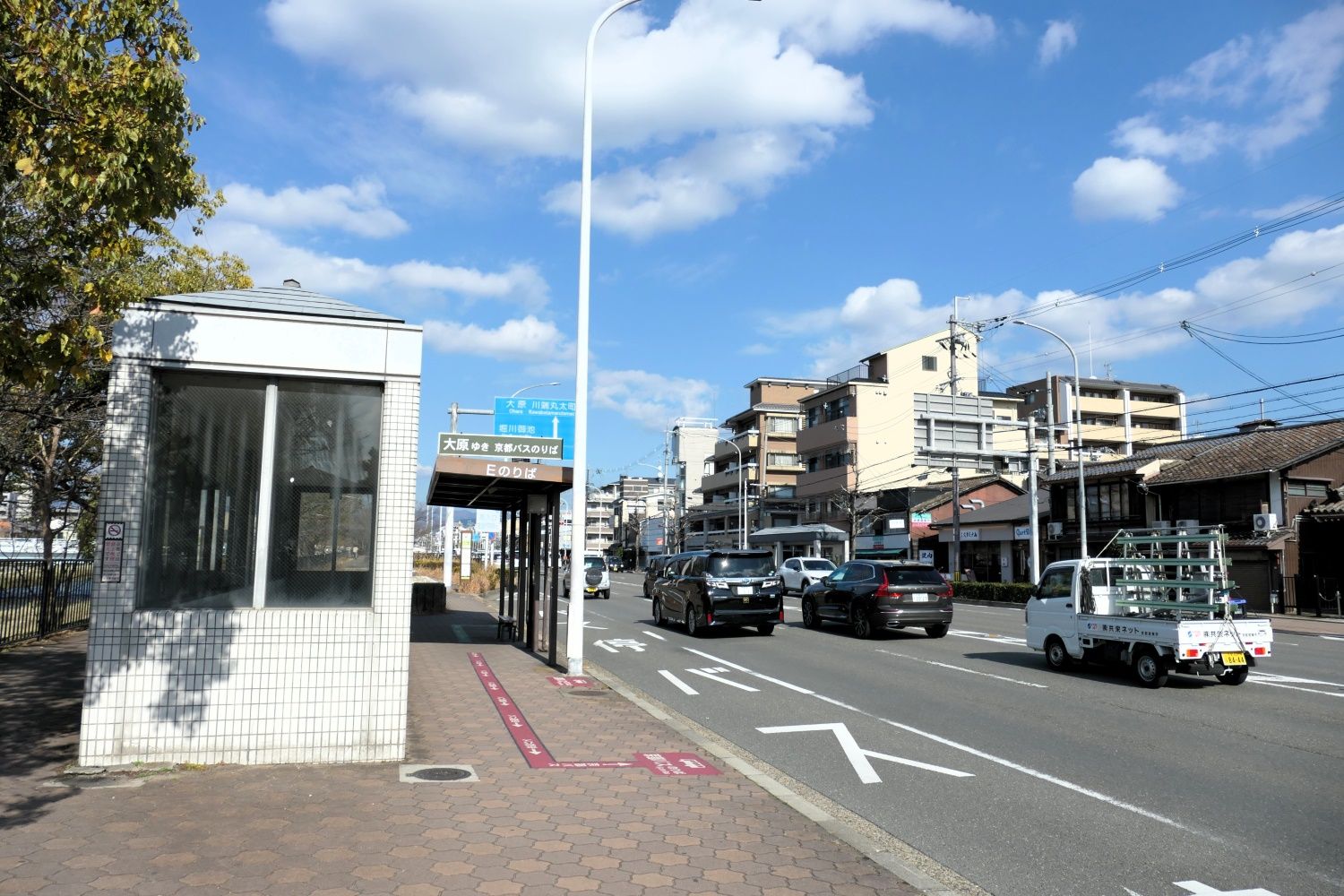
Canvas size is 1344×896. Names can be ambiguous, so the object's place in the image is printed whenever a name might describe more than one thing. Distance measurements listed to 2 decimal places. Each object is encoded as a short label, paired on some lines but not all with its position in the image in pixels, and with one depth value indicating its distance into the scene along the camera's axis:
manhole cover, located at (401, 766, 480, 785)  7.32
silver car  39.63
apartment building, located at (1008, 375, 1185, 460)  72.56
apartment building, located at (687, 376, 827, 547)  75.38
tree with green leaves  6.98
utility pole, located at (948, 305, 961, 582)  41.91
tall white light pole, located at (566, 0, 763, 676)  13.86
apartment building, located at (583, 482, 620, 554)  146.75
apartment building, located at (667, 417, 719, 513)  111.62
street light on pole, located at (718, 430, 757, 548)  67.05
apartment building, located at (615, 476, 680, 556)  112.88
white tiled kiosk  7.42
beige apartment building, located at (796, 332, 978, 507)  63.91
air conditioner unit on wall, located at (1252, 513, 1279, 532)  34.94
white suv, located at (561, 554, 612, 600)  39.25
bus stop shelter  14.83
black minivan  20.78
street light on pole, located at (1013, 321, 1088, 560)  34.62
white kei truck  12.89
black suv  20.52
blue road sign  27.31
